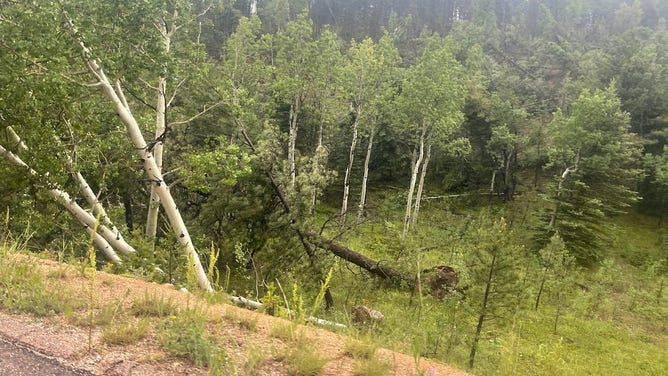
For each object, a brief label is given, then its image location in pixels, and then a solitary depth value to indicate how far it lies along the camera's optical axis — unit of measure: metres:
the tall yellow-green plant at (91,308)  3.30
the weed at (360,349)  3.87
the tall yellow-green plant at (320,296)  3.57
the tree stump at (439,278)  13.07
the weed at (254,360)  3.24
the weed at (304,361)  3.45
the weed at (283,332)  3.98
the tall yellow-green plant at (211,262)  4.05
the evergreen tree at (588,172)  25.22
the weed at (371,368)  3.54
